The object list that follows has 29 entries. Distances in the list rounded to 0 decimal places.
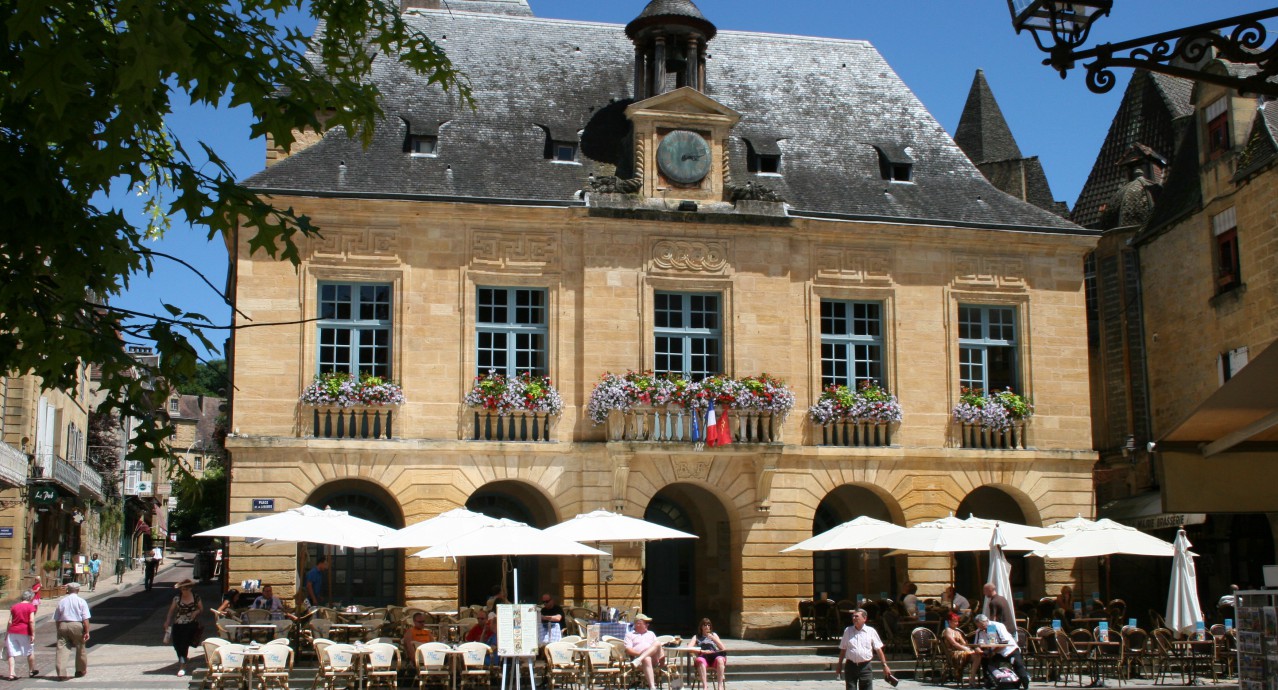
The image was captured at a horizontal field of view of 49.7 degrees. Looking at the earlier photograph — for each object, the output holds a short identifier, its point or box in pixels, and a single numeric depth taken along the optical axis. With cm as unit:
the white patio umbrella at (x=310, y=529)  1672
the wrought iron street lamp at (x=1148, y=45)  555
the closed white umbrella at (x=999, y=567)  1795
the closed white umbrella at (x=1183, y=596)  1791
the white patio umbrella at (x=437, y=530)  1703
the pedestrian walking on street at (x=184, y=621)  1683
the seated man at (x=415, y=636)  1617
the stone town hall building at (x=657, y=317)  2078
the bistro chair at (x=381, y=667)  1517
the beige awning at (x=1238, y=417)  637
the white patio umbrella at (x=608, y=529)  1772
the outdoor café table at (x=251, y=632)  1683
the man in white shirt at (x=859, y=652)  1443
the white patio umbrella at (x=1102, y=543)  1883
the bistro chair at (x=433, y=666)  1539
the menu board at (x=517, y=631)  1463
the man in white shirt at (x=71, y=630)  1654
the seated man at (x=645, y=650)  1585
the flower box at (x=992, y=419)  2244
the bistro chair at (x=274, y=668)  1481
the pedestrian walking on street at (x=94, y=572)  3825
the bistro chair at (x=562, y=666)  1555
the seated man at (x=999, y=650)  1568
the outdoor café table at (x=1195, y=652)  1741
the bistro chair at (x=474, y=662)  1550
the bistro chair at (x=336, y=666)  1494
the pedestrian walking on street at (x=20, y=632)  1672
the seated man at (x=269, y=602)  1797
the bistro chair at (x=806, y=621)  2094
